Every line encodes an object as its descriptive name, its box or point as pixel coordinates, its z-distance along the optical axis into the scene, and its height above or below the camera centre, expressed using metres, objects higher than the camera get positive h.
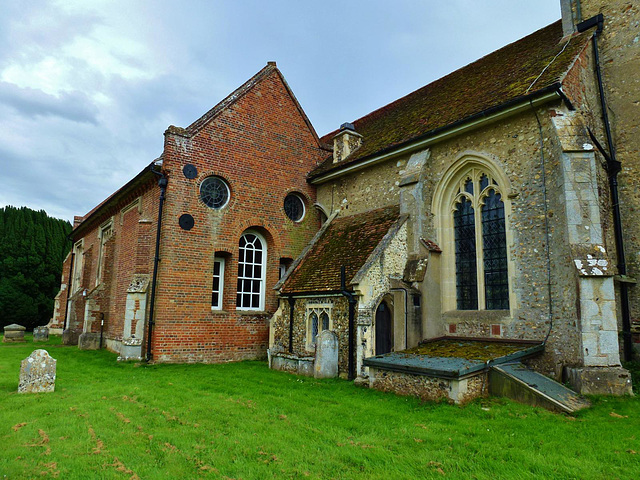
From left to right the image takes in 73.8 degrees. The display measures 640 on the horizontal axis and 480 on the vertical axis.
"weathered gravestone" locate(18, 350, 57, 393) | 8.62 -1.45
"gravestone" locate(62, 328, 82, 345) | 19.23 -1.41
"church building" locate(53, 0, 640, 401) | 9.02 +2.27
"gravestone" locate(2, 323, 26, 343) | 21.88 -1.52
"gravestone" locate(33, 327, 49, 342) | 22.44 -1.57
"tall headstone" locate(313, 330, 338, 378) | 10.63 -1.14
